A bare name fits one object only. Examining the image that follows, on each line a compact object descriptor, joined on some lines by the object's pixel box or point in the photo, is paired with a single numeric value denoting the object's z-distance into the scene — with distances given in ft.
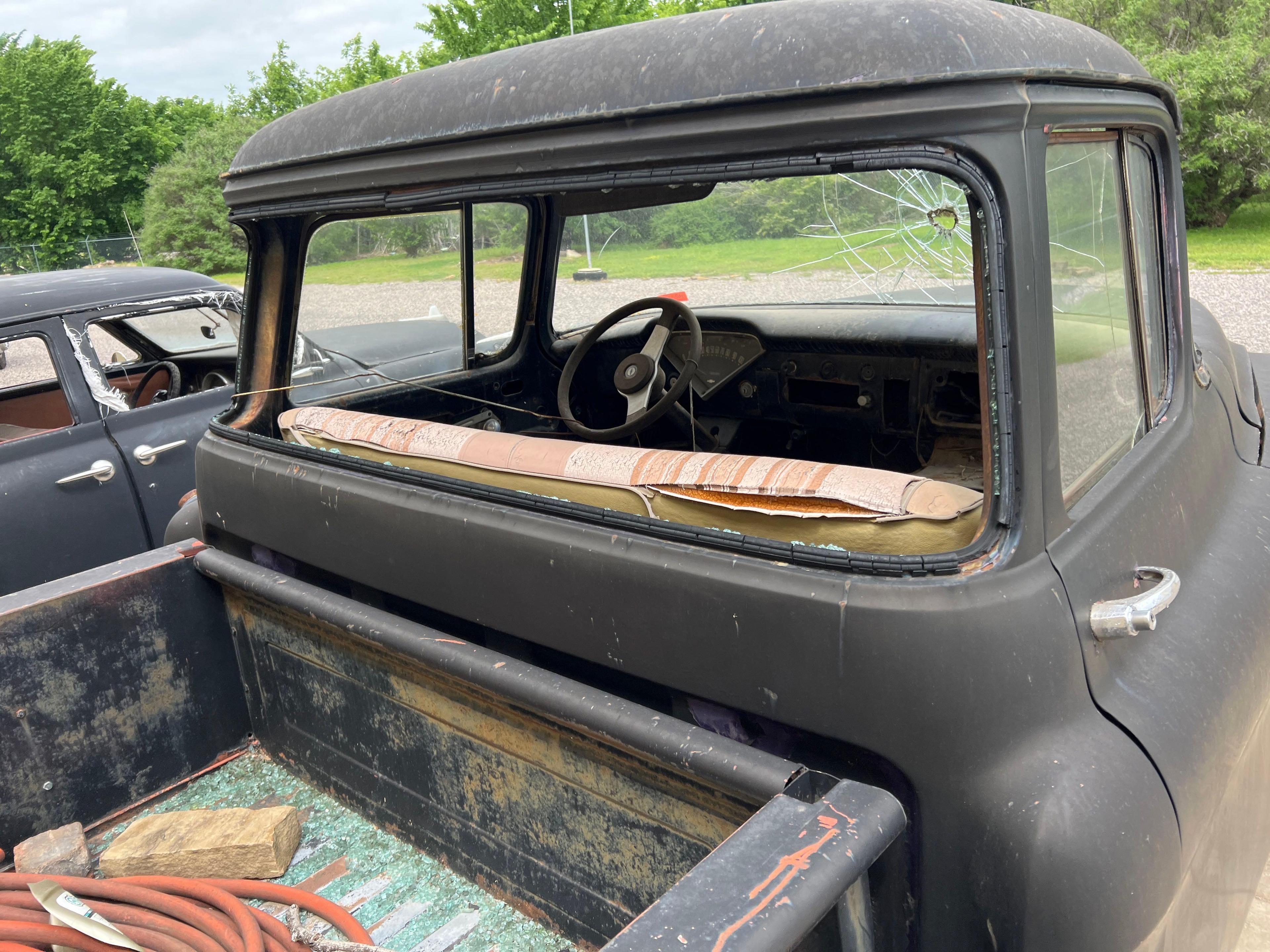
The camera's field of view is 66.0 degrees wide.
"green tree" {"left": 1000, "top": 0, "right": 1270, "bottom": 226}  55.77
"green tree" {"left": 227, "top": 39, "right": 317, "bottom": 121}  133.39
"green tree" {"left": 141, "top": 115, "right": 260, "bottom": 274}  86.28
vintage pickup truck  4.10
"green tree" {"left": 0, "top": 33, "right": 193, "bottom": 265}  116.67
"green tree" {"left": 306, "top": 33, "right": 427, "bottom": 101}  107.14
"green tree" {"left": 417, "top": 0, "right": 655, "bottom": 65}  78.12
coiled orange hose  5.83
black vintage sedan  13.89
